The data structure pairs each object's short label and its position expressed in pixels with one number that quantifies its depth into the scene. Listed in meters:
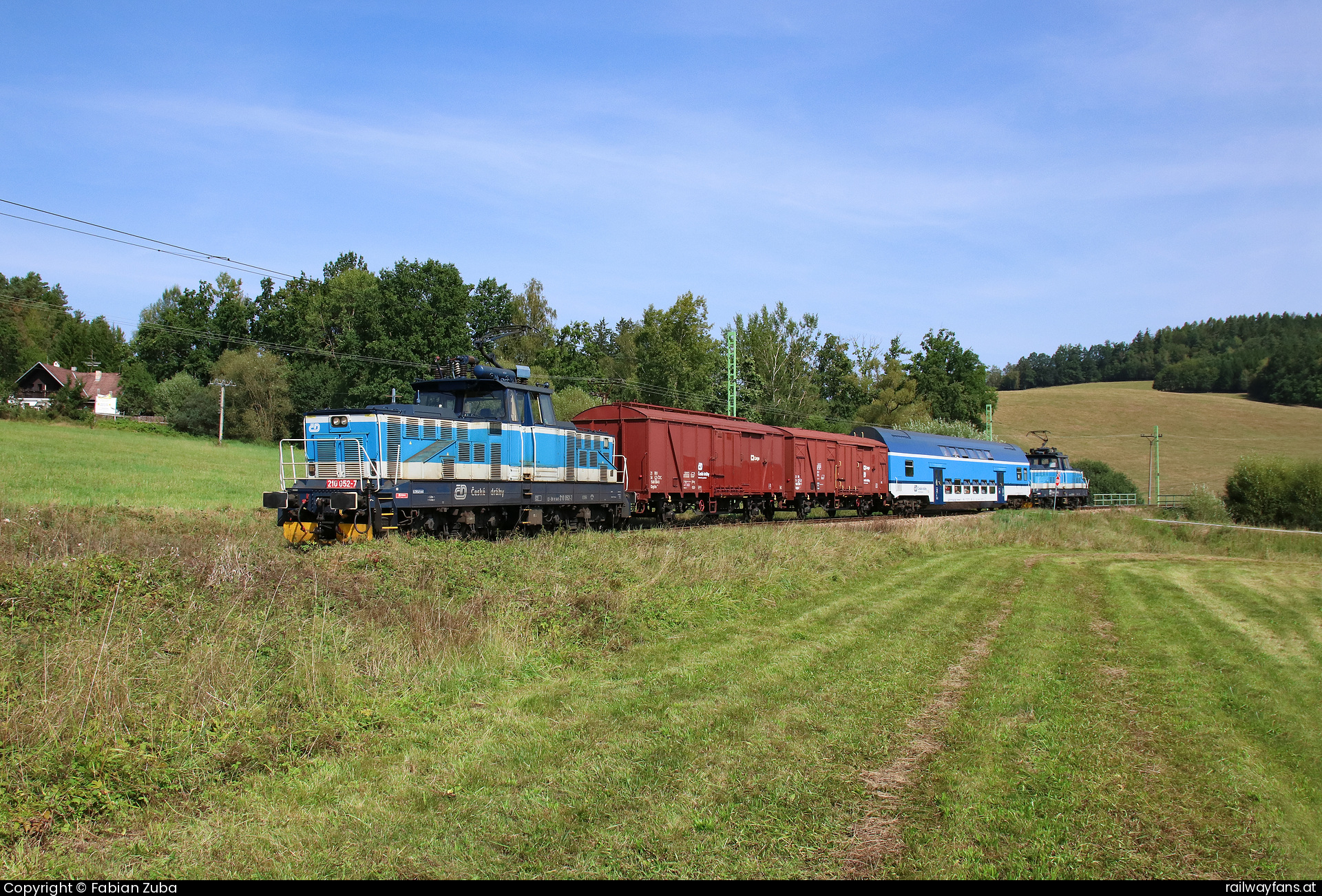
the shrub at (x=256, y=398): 70.06
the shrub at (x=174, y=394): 73.88
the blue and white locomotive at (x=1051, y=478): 54.25
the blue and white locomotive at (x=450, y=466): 15.01
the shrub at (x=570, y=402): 58.62
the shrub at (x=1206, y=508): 52.63
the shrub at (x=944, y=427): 73.50
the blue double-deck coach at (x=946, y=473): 39.97
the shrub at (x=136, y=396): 84.94
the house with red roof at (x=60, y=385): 90.62
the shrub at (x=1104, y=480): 74.06
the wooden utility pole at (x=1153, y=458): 70.47
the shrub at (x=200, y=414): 71.44
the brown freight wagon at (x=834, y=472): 32.22
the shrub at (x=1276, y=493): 51.66
